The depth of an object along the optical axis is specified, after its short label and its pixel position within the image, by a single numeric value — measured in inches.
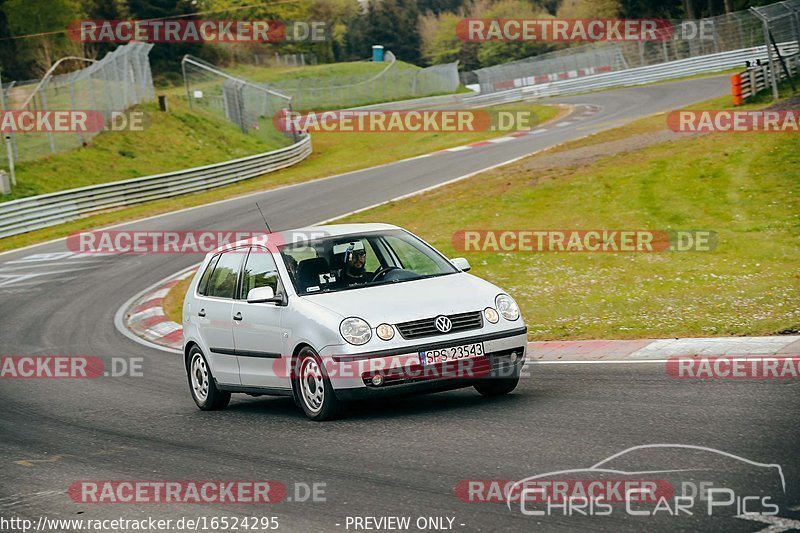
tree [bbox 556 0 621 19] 3508.1
